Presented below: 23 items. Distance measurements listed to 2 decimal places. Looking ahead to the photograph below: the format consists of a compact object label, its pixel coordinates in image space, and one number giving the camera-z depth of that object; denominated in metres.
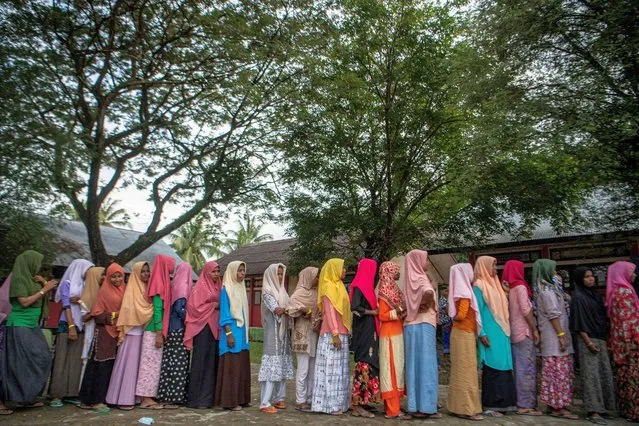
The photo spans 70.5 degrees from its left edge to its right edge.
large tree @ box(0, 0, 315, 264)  7.34
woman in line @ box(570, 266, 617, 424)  5.18
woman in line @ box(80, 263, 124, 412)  5.24
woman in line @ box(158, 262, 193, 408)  5.33
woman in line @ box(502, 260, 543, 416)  5.39
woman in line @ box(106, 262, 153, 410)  5.22
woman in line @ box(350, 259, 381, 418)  5.05
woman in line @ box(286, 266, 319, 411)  5.46
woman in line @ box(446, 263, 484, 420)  5.04
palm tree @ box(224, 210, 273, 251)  33.22
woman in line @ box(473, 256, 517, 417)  5.26
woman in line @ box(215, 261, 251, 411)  5.27
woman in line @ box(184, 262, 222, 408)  5.30
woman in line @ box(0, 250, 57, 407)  5.00
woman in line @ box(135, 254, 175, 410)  5.30
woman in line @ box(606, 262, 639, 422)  5.06
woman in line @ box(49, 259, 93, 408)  5.53
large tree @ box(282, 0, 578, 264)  10.37
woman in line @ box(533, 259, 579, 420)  5.29
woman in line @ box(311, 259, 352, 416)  5.11
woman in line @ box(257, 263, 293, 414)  5.33
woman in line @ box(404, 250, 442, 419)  4.98
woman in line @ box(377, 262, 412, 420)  4.99
